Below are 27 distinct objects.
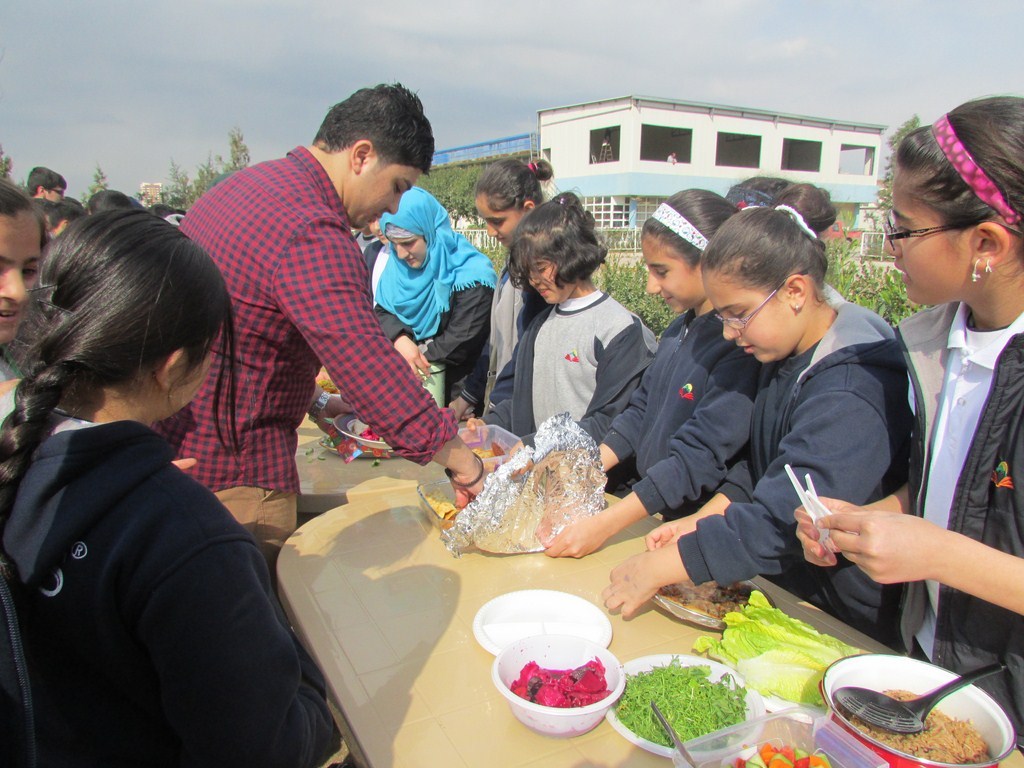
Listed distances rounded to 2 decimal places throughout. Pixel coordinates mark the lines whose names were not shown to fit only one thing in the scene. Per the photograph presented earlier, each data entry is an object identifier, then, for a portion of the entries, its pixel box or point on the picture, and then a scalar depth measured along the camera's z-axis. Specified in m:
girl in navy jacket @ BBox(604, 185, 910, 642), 1.44
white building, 31.97
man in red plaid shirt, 1.70
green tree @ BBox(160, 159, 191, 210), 20.49
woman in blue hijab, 3.70
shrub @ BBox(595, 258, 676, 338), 7.34
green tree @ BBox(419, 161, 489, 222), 28.73
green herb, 1.13
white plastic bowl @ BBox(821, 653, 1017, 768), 0.96
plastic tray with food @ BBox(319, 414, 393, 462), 2.75
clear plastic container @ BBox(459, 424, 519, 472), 2.57
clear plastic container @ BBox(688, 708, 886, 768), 0.97
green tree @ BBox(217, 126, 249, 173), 20.50
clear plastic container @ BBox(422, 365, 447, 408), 3.71
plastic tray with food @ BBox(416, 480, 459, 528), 1.96
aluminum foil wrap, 1.77
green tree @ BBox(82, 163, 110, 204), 17.89
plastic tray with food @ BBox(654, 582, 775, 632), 1.45
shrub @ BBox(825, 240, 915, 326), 4.66
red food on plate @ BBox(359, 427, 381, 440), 2.75
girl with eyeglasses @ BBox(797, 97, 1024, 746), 1.10
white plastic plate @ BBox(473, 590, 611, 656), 1.44
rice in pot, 0.98
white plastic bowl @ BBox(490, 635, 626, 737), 1.12
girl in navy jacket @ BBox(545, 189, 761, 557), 1.90
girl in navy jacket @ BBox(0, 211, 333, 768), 0.78
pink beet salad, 1.17
